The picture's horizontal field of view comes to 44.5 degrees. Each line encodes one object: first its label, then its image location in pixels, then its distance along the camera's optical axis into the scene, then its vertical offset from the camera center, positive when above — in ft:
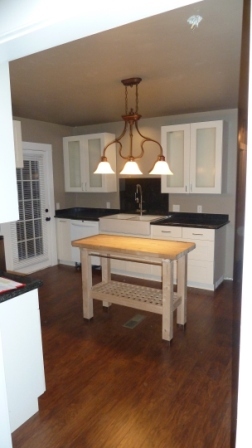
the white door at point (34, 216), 16.03 -1.71
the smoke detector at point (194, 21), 5.84 +3.12
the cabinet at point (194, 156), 13.76 +1.22
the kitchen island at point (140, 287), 9.31 -3.27
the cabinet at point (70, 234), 16.63 -2.77
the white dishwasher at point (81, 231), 16.52 -2.53
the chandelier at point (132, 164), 9.20 +0.60
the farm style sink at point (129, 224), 14.76 -1.98
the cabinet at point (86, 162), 16.88 +1.25
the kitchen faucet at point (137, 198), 17.01 -0.80
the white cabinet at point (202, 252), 13.55 -3.08
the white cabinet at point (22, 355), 5.98 -3.46
